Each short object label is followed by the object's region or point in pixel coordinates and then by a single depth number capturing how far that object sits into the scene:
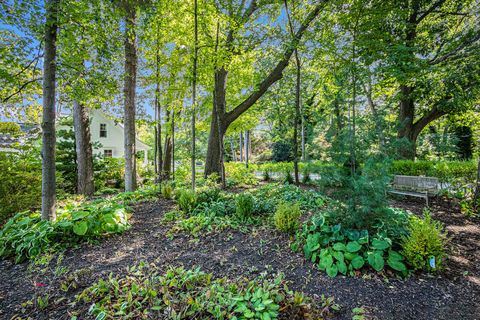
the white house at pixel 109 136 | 18.10
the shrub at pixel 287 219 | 3.18
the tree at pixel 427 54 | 5.55
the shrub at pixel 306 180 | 8.17
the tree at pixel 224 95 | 6.33
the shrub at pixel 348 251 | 2.37
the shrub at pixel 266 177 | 9.62
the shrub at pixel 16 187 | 4.00
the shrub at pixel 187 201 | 4.23
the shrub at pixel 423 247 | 2.33
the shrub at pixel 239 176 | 7.96
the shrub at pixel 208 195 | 4.54
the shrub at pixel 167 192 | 5.45
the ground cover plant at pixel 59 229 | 2.83
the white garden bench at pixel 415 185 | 5.99
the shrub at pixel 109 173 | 8.43
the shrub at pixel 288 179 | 7.74
